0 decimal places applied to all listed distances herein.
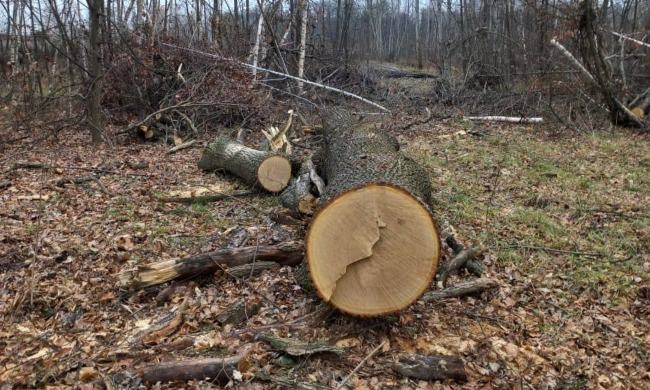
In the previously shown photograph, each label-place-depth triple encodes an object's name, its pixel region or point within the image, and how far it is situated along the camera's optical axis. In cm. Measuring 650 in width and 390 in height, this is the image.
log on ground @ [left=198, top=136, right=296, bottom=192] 618
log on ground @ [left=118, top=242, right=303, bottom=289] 356
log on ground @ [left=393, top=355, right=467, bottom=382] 270
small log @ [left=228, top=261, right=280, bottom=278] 375
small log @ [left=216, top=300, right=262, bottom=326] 318
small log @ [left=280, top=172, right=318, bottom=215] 509
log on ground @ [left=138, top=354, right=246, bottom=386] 251
